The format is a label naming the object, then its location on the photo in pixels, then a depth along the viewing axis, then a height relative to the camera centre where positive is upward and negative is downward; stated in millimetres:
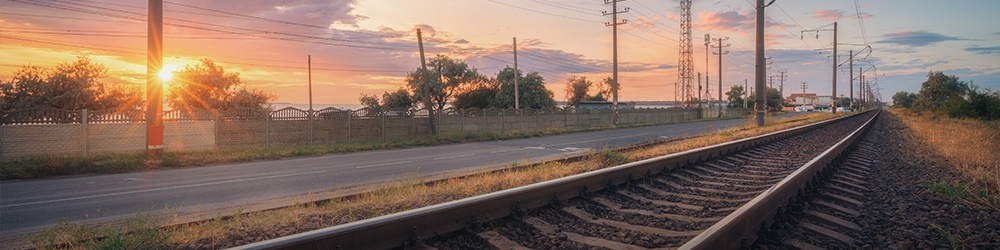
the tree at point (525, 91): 63469 +3027
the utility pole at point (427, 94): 30375 +1295
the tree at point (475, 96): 64312 +2487
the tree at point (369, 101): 62406 +1925
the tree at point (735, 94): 114875 +4510
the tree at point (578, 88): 96000 +4956
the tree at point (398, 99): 61344 +2083
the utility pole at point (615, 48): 40688 +5059
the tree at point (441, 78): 61719 +4421
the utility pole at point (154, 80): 17297 +1238
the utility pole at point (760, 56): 24266 +2650
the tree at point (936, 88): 73238 +3586
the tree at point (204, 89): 49156 +2681
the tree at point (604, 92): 104606 +4652
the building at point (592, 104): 90850 +2068
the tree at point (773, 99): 129950 +4156
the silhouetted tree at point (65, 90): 33812 +1926
